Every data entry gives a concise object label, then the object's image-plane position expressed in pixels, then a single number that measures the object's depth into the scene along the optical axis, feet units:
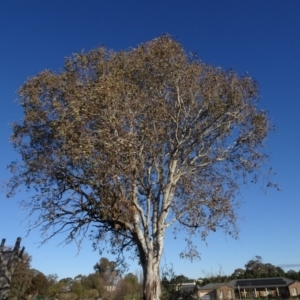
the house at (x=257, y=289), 275.57
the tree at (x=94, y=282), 246.72
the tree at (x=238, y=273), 363.60
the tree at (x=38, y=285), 206.80
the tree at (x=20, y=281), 143.23
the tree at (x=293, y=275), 310.47
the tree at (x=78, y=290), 228.37
